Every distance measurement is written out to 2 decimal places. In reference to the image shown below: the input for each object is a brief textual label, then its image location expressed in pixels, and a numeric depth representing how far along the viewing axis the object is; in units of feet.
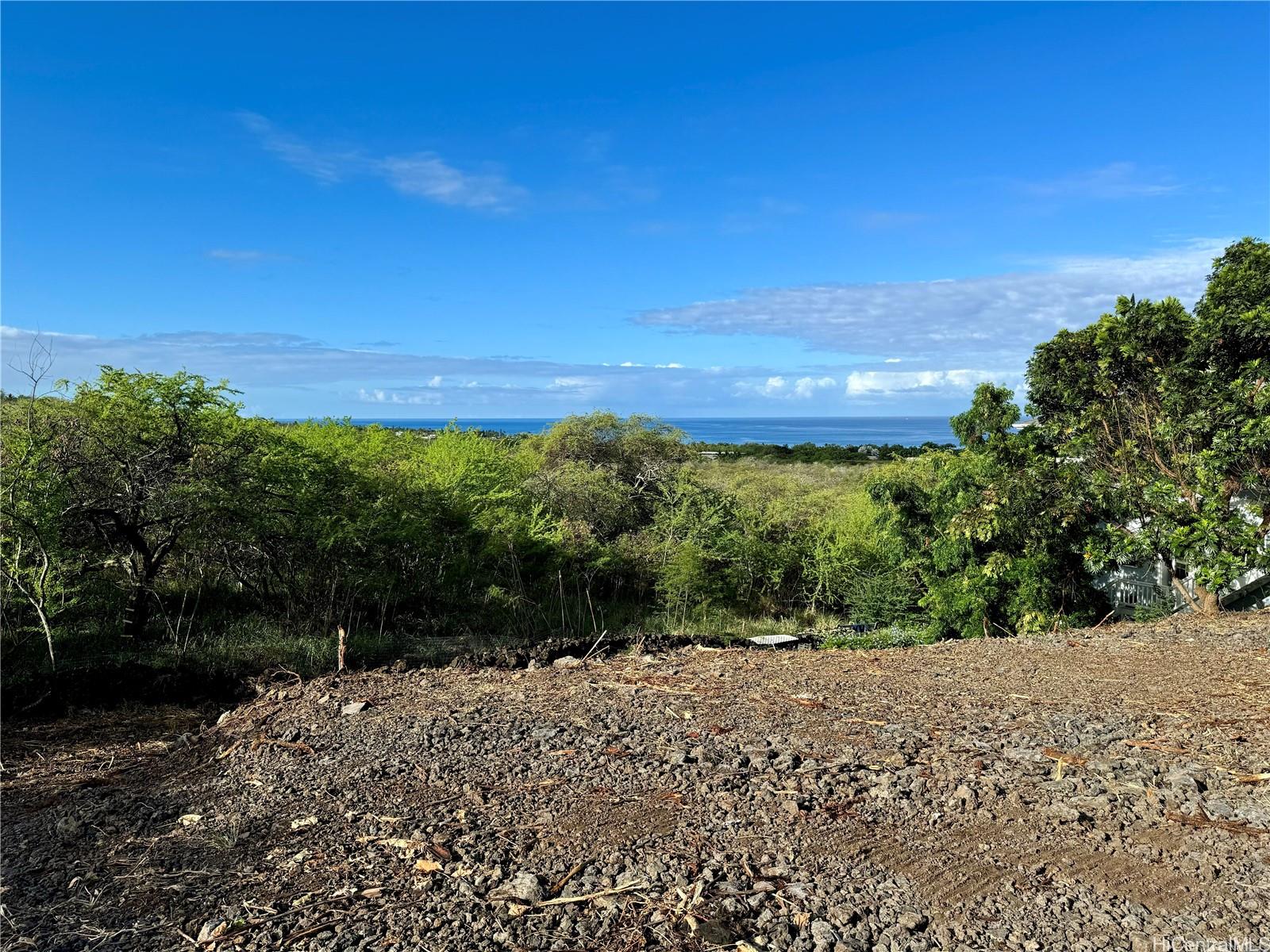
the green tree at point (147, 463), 27.50
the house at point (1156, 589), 33.14
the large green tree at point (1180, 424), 26.68
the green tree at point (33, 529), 22.98
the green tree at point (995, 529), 31.30
